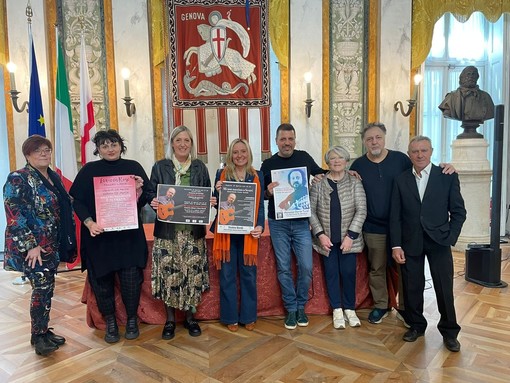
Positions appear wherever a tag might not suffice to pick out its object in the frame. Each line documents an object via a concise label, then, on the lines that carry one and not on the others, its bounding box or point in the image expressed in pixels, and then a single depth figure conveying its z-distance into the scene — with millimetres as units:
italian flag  4281
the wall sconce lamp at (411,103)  5121
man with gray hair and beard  2836
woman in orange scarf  2791
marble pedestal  5273
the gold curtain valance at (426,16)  5363
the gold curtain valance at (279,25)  5191
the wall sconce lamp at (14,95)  4137
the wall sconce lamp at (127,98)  4698
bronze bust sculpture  5012
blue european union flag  4219
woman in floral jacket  2424
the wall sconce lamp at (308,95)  5027
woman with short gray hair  2858
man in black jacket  2525
